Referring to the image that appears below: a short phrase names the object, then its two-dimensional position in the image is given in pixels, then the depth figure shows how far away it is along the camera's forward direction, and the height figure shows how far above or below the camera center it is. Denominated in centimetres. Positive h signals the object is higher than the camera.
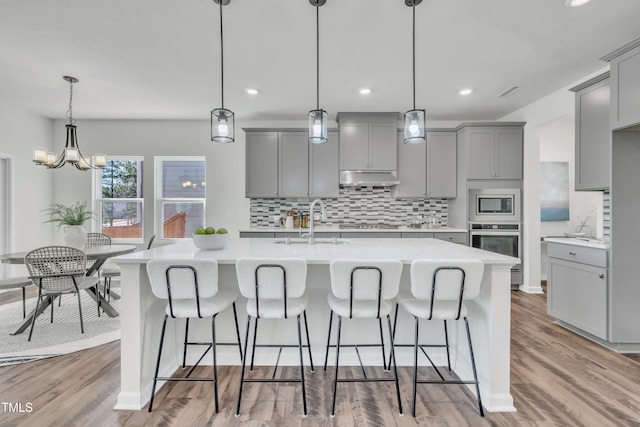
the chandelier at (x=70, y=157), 332 +61
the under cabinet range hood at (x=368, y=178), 457 +51
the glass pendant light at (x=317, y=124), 223 +64
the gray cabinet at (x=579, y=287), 266 -70
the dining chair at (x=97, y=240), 399 -37
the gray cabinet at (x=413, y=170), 472 +65
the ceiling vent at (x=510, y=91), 373 +150
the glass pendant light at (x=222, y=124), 215 +62
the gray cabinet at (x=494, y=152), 445 +87
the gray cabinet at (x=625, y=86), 233 +99
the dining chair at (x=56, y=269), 276 -53
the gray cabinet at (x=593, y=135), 273 +72
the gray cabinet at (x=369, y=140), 459 +107
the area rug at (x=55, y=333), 253 -114
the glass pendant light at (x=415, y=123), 218 +64
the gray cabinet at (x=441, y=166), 473 +71
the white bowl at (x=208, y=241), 213 -20
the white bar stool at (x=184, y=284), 174 -41
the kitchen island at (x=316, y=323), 184 -73
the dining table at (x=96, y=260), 286 -47
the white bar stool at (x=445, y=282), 170 -39
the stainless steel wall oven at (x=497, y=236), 439 -34
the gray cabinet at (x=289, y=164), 466 +72
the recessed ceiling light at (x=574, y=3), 218 +149
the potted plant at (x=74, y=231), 331 -21
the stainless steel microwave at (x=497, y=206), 443 +9
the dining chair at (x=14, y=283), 298 -70
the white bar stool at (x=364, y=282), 171 -39
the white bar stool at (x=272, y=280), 172 -38
